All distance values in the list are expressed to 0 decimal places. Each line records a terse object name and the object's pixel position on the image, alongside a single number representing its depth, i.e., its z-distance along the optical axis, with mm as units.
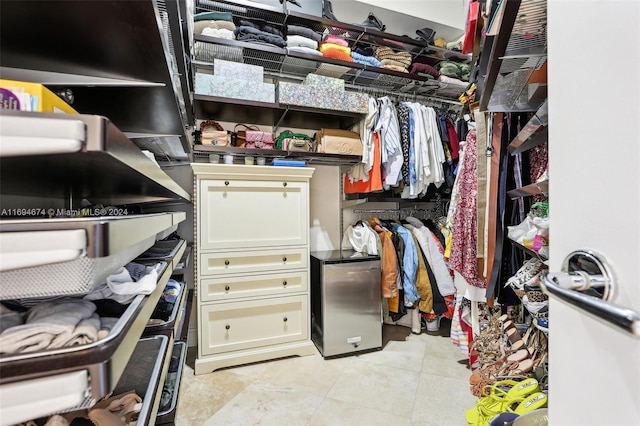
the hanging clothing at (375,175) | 2229
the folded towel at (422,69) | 2443
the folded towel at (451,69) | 2574
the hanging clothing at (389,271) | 2287
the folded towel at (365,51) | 2387
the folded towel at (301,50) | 2098
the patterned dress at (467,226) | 1605
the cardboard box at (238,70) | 1992
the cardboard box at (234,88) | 1939
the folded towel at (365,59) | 2309
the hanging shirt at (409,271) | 2311
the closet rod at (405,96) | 2641
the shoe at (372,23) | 2361
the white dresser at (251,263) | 1933
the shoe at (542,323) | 909
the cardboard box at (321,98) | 2068
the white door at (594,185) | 277
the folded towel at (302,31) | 2133
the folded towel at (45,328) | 357
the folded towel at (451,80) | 2551
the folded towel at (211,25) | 1942
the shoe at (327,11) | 2245
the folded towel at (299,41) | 2113
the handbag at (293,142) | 2243
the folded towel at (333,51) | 2184
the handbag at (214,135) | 2041
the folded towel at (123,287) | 561
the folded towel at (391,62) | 2428
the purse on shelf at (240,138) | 2231
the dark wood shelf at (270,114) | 2021
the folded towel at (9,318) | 400
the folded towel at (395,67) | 2406
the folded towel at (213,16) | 1948
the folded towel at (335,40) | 2213
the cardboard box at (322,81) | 2160
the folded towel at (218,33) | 1934
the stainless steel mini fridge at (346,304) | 2094
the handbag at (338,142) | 2252
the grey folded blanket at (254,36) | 2021
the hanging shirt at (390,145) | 2205
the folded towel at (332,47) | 2188
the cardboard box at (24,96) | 428
